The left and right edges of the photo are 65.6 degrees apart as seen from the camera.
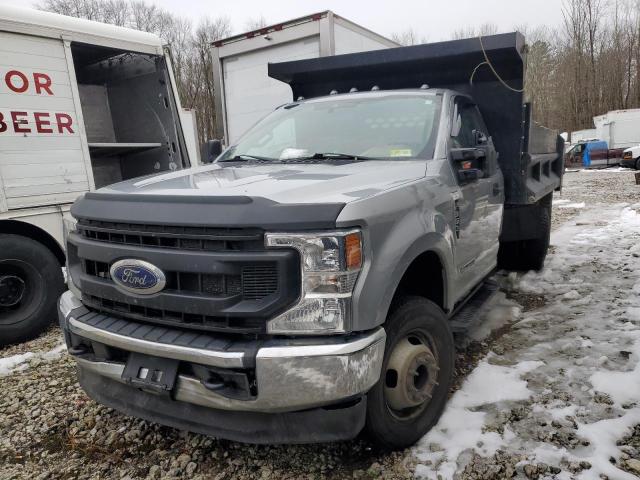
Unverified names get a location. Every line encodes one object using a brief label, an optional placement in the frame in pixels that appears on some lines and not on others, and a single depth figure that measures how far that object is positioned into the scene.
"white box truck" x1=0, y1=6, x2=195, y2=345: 4.28
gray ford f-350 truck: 2.00
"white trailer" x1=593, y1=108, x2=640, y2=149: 26.23
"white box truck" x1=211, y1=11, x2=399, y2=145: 7.09
